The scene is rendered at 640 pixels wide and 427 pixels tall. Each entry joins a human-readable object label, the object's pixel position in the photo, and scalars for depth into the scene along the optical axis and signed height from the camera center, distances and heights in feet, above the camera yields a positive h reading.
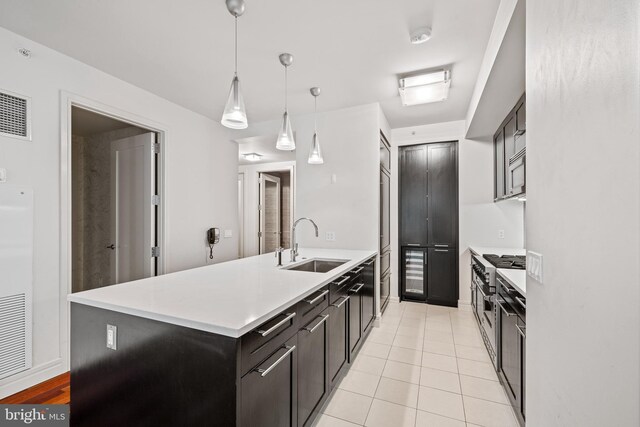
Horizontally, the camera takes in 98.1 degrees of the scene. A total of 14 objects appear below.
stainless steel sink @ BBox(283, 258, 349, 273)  8.79 -1.65
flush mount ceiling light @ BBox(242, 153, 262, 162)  18.64 +3.94
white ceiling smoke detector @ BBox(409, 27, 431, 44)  6.83 +4.51
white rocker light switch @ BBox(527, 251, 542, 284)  3.63 -0.70
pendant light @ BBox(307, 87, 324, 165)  9.12 +2.07
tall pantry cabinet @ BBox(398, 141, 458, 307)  13.52 -0.44
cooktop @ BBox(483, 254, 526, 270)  7.45 -1.39
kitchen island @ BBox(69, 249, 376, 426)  3.46 -1.99
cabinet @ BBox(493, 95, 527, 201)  8.27 +2.12
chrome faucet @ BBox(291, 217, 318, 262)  8.59 -1.16
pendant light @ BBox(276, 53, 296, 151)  7.64 +2.15
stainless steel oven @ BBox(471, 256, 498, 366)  7.59 -2.79
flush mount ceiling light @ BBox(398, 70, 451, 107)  8.87 +4.28
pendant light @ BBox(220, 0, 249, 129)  5.49 +2.12
